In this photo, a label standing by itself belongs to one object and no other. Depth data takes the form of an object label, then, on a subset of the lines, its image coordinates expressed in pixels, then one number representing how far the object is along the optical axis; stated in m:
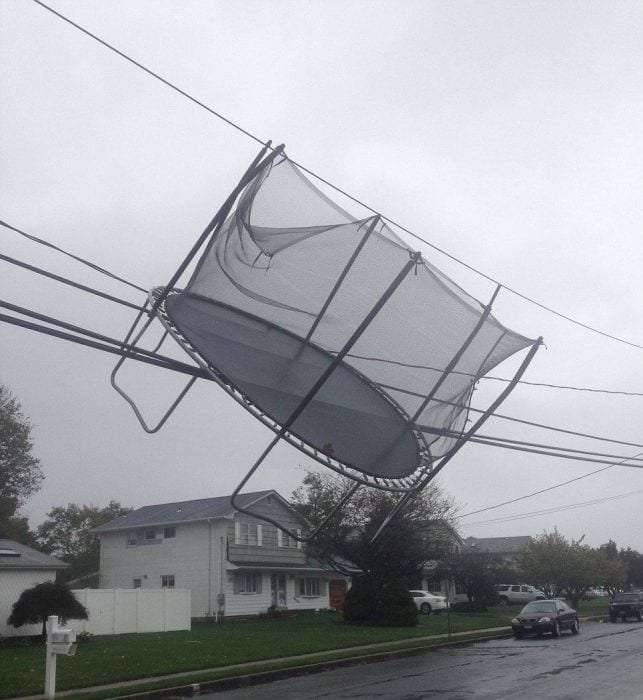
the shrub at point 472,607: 45.31
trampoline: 7.86
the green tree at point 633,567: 76.38
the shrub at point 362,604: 31.22
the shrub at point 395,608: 30.59
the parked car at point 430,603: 44.44
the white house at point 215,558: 38.06
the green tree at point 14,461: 45.66
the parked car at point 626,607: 36.72
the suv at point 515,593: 54.53
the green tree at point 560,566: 46.09
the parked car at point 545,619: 27.33
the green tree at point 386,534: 29.52
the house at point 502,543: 87.20
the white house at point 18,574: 26.19
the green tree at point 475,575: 45.28
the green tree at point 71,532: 70.94
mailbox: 12.80
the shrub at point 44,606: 24.56
